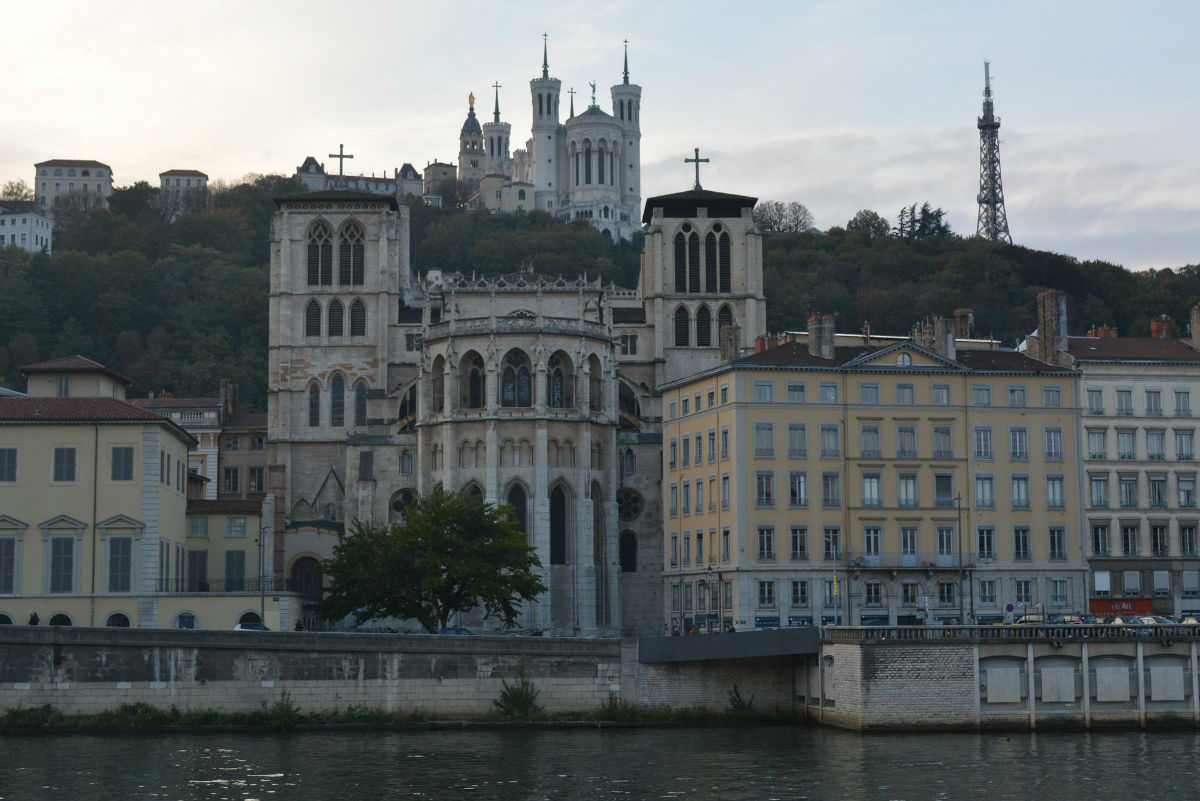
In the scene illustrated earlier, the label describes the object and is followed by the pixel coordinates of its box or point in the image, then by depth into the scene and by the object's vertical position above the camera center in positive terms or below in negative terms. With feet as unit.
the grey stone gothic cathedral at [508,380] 292.81 +41.40
